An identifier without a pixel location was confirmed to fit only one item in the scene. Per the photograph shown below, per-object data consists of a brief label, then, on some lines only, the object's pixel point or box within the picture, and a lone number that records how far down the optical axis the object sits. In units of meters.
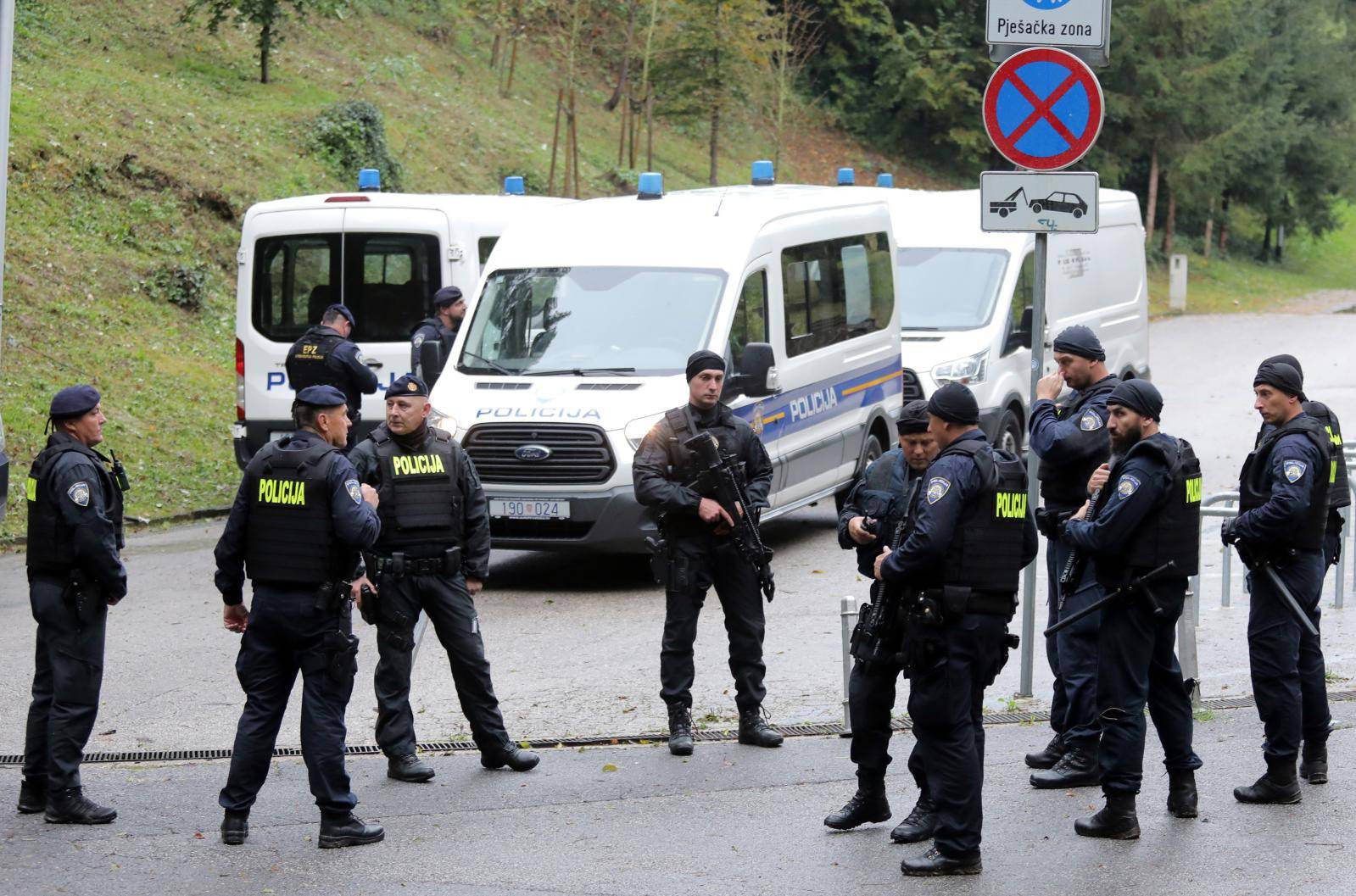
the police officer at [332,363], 24.28
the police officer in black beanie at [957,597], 11.90
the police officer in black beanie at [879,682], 12.64
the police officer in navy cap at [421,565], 14.66
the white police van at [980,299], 29.87
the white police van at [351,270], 28.86
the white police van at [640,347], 21.87
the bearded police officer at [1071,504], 14.06
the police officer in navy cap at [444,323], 25.97
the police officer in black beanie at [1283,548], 13.37
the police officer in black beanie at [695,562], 15.57
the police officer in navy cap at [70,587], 13.10
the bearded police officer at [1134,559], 12.48
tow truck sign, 15.83
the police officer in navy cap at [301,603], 12.70
